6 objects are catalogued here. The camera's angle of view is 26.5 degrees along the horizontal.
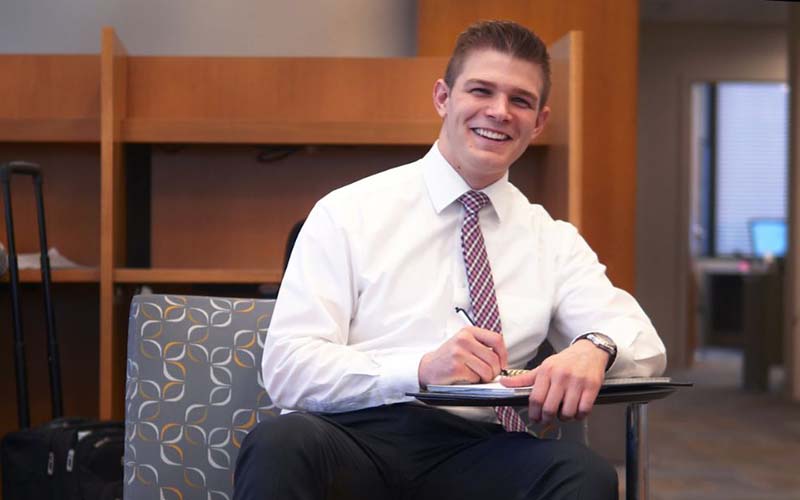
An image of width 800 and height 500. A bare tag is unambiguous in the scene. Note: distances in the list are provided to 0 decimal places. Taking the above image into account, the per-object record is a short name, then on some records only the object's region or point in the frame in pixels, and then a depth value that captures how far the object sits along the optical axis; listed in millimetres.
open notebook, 2158
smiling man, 2302
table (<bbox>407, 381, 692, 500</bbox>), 2167
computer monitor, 10129
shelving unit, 4214
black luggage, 3427
